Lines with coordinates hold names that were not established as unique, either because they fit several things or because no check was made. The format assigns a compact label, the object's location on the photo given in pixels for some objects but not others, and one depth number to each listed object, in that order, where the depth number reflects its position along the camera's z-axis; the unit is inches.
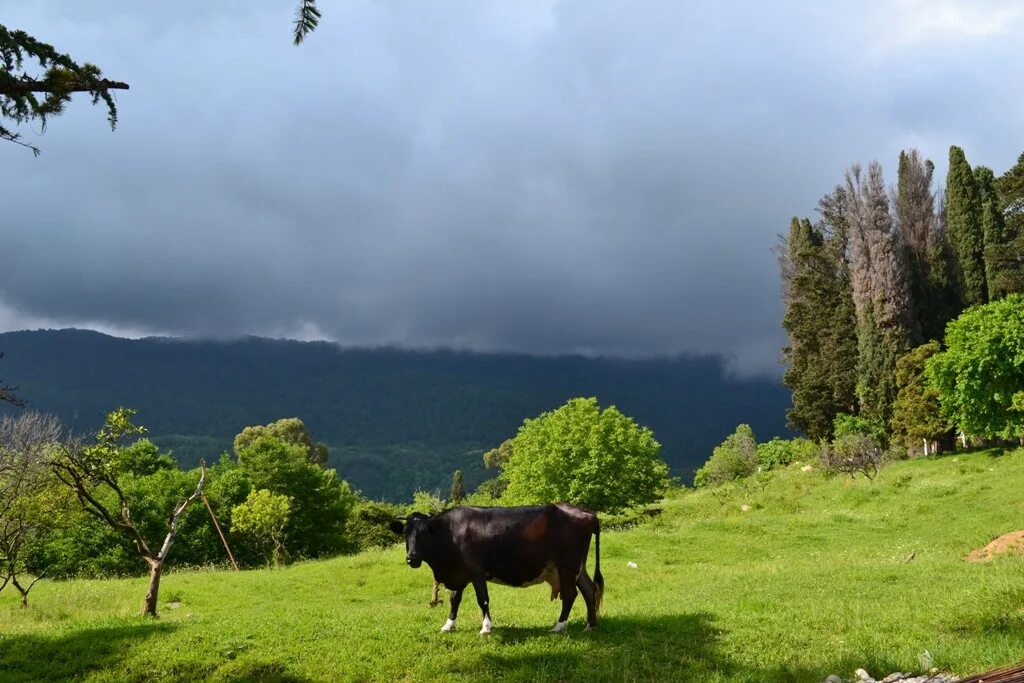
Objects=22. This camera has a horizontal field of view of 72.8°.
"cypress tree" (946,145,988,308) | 2038.6
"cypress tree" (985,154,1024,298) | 1879.9
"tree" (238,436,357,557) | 2250.2
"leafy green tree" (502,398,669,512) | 1775.3
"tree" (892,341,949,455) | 1887.3
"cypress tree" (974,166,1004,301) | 1932.8
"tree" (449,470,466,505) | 4192.9
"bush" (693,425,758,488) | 3065.9
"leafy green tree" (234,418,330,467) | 4109.3
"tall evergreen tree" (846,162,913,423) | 2146.9
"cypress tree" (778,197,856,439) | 2379.4
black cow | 469.4
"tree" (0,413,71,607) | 891.4
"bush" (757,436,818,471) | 2502.6
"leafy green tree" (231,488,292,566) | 1781.5
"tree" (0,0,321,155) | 285.0
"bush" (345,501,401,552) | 2694.4
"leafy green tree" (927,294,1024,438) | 1523.1
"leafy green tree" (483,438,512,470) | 4119.8
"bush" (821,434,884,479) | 1754.4
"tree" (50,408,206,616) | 607.8
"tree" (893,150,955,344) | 2236.7
